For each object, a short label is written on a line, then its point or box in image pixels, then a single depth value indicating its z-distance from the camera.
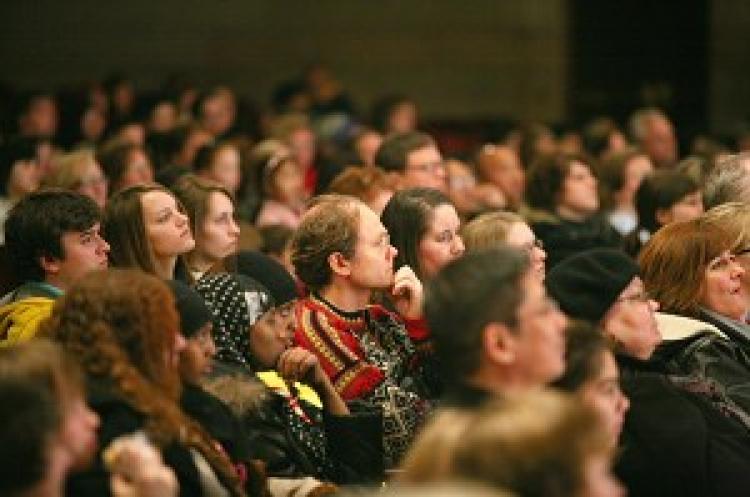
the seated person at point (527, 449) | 5.88
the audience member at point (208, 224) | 11.91
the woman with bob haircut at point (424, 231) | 10.96
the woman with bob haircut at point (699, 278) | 10.49
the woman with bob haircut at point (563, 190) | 16.18
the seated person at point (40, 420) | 6.62
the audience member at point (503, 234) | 11.27
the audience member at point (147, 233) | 10.80
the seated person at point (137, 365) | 7.72
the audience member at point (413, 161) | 14.92
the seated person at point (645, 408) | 8.70
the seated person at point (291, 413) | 8.98
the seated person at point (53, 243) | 10.38
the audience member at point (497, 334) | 7.45
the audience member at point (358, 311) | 9.71
